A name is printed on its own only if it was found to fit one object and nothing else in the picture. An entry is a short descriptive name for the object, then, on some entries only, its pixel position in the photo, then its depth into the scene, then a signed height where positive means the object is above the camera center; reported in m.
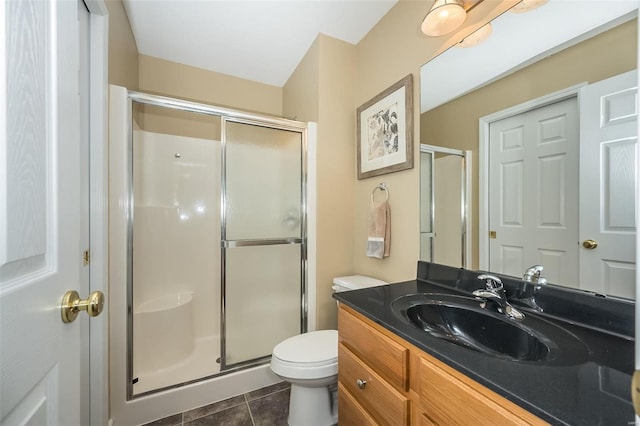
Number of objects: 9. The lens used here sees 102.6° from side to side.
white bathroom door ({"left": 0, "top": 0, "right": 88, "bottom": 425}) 0.39 +0.00
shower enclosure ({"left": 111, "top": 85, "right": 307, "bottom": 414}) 1.84 -0.22
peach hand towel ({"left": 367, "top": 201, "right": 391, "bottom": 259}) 1.67 -0.12
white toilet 1.31 -0.83
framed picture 1.53 +0.54
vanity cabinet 0.57 -0.49
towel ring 1.70 +0.16
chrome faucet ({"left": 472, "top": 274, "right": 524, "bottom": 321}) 0.90 -0.31
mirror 0.81 +0.54
